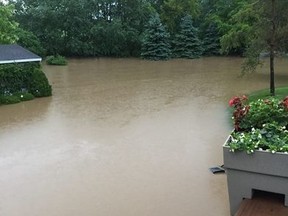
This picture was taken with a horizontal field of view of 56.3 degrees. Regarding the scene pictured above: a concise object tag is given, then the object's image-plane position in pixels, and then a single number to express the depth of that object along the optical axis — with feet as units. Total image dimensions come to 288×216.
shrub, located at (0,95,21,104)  28.71
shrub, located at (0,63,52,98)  29.94
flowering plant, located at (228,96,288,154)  8.91
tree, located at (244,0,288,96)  25.16
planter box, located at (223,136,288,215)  8.65
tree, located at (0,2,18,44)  37.25
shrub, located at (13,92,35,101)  29.98
